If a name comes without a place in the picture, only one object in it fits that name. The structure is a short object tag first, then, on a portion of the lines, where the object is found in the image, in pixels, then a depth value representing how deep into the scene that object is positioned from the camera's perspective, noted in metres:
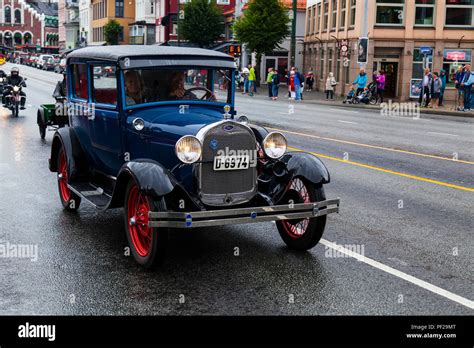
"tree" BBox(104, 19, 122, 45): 91.50
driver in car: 7.59
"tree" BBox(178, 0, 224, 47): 64.44
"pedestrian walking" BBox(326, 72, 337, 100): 40.03
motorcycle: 22.53
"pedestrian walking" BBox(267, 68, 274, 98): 40.38
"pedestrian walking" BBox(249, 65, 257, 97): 43.18
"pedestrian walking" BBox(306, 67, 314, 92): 50.72
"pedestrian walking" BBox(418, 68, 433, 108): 32.44
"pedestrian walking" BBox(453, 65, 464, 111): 30.86
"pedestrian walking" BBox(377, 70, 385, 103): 36.06
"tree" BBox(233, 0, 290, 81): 50.75
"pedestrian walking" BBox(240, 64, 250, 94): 46.88
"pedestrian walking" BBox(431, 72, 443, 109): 32.69
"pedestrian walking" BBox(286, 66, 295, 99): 38.12
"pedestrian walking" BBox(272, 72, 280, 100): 39.31
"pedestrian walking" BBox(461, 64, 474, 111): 29.97
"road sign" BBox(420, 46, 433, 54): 38.59
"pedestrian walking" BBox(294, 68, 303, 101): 38.66
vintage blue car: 6.32
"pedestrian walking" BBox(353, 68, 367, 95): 34.94
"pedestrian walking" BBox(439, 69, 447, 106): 33.71
